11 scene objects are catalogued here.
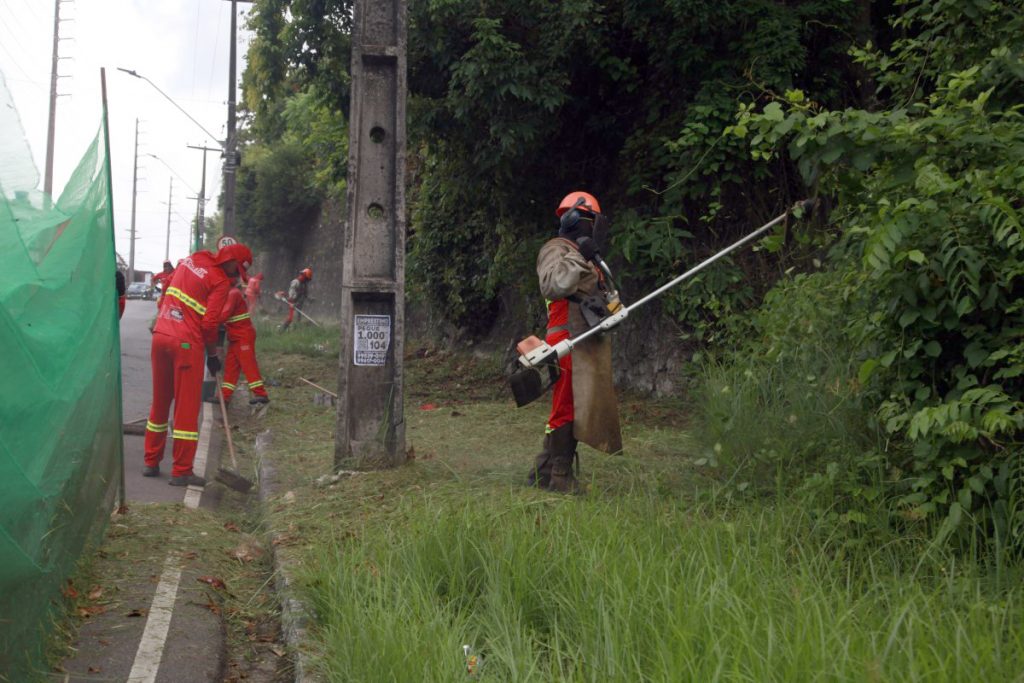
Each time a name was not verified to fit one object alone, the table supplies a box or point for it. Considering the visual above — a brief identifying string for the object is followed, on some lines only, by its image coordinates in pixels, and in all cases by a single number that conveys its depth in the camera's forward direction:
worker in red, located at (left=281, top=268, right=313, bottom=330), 26.10
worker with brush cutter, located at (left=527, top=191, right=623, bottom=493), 6.51
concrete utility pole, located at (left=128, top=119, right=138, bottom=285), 69.81
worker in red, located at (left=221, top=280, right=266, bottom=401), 11.84
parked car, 79.62
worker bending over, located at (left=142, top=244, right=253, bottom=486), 8.26
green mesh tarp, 3.80
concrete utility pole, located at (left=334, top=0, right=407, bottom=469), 7.68
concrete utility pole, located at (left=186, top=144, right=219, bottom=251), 49.56
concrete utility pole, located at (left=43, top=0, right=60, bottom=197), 36.56
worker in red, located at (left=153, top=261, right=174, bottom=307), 22.73
